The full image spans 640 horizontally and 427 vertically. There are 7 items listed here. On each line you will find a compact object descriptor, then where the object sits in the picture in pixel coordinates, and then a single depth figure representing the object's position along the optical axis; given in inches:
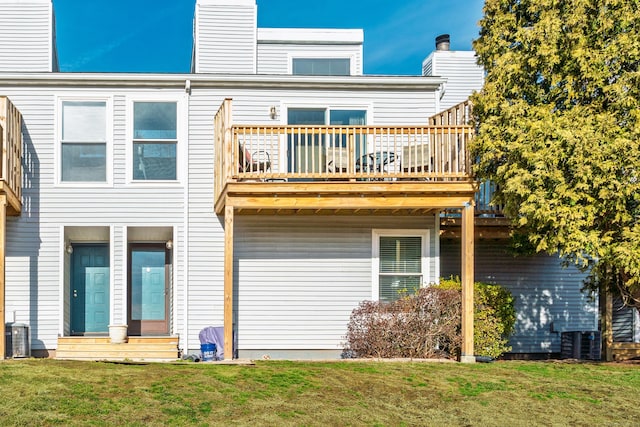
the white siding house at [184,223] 468.4
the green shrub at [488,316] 439.8
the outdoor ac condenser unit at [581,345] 515.8
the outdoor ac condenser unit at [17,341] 432.5
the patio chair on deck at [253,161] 422.9
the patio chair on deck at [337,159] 429.4
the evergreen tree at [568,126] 382.3
